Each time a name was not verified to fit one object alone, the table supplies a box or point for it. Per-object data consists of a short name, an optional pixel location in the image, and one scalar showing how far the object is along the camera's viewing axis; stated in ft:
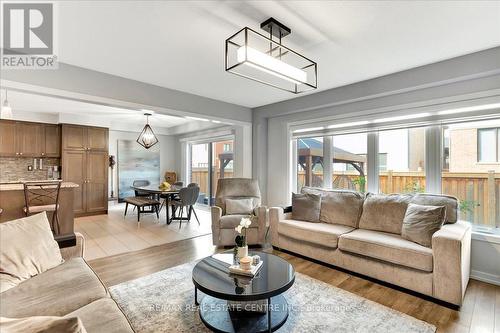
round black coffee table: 6.17
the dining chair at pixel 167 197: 18.92
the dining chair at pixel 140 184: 21.86
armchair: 12.82
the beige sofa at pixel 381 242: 7.72
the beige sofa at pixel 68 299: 4.54
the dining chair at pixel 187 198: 17.25
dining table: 18.19
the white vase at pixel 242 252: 7.54
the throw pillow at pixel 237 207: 13.66
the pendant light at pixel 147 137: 19.19
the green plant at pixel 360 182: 13.04
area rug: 6.70
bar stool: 12.06
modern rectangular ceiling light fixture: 6.53
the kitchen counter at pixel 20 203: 11.87
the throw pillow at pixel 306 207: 12.23
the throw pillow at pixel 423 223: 8.59
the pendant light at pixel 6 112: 11.87
